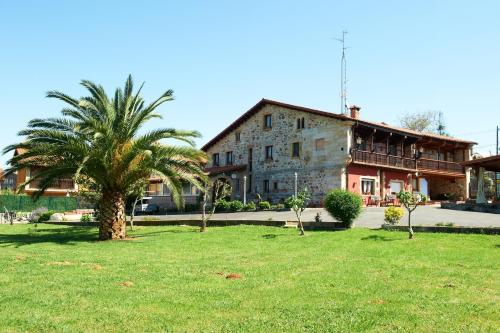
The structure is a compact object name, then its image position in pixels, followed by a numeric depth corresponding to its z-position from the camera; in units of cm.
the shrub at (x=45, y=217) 3241
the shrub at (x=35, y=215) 3266
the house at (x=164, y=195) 4219
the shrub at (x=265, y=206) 3090
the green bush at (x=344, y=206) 1770
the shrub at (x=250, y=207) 3143
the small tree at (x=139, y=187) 1897
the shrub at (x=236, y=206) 3192
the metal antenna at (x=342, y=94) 3931
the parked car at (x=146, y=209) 3956
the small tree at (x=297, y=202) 1792
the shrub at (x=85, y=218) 2893
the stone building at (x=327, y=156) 3347
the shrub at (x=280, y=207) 2981
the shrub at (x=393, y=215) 1722
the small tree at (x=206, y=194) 1854
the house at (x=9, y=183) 10182
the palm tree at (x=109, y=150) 1662
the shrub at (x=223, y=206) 3229
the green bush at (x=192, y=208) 3723
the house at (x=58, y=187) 4988
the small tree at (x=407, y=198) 1586
